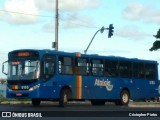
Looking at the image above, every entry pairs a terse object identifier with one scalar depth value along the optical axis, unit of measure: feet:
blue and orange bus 94.53
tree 189.78
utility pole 135.64
